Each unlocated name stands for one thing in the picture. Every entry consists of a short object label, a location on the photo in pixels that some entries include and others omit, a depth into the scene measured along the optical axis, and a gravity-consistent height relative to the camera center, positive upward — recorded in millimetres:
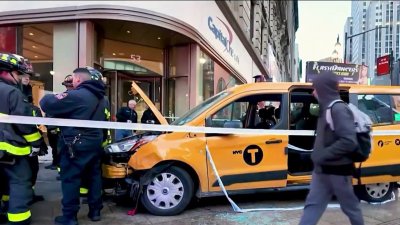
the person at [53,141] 7799 -604
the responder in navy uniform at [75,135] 4918 -304
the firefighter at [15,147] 4668 -419
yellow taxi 5590 -592
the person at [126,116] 10758 -183
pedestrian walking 3751 -435
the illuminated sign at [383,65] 26622 +2713
